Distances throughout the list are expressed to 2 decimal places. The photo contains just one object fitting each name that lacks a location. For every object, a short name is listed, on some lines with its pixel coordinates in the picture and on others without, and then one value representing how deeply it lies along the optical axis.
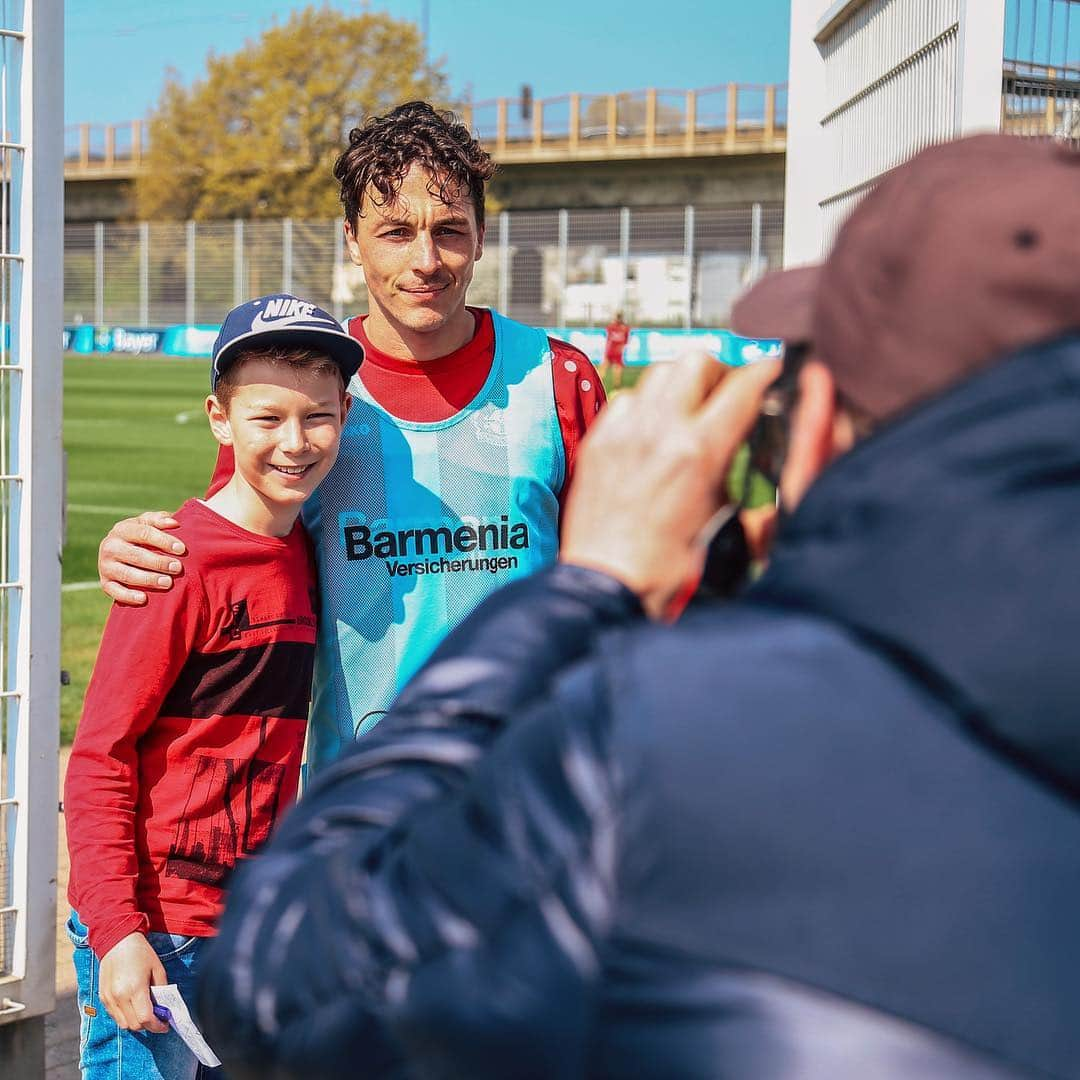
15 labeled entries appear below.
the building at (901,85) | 2.60
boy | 2.61
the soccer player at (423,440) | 2.98
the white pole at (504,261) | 46.03
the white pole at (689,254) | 43.94
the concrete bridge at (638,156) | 50.81
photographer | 0.94
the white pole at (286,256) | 46.59
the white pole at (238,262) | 47.88
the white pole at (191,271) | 48.81
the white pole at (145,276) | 49.00
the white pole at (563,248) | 45.50
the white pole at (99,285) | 49.56
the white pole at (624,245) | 45.69
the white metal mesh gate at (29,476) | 3.44
